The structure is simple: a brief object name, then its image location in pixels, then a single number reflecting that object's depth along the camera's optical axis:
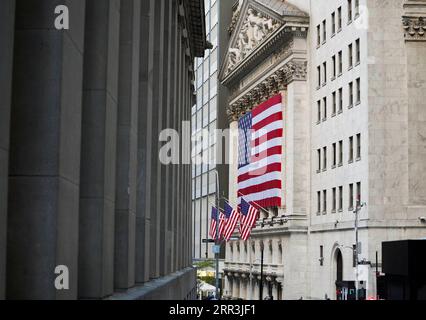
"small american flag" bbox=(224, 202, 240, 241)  63.66
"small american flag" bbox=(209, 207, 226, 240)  70.28
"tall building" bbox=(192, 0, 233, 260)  135.88
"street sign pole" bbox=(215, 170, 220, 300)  69.50
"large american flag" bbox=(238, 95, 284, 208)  94.06
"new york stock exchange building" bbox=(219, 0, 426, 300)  72.12
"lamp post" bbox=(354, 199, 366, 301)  65.00
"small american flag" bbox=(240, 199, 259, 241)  63.47
